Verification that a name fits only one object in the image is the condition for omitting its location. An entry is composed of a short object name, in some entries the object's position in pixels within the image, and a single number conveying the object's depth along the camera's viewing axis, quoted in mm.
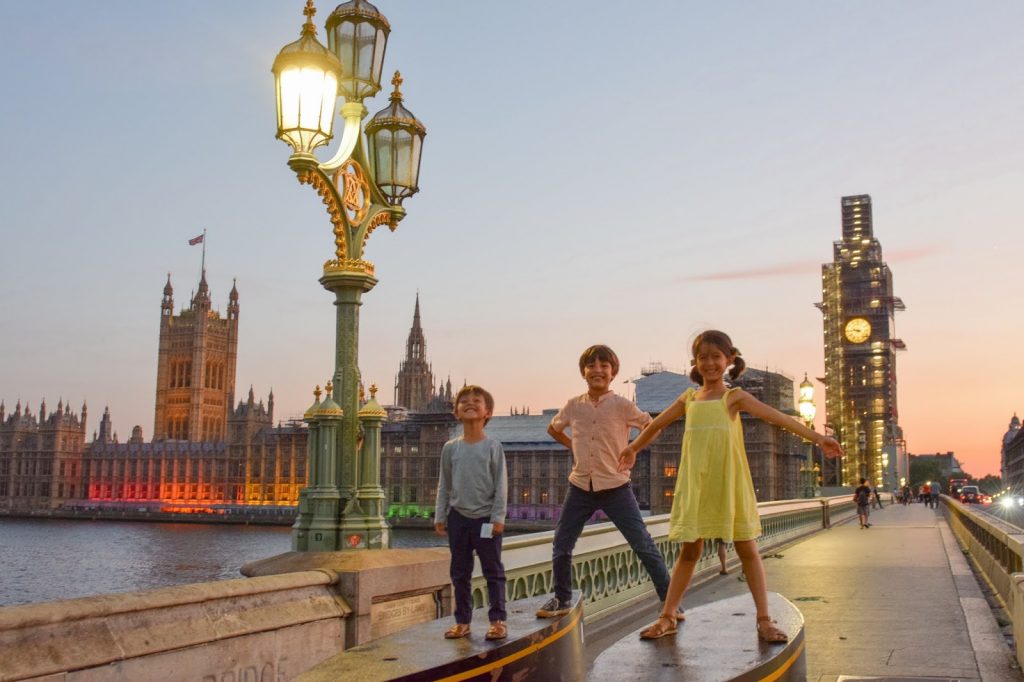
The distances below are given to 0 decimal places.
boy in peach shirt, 6773
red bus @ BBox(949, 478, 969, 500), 94569
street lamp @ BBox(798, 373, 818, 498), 27016
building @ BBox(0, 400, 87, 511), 188500
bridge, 4375
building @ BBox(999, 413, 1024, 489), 160125
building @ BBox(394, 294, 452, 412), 180625
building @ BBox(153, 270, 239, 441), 187700
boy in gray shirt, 6152
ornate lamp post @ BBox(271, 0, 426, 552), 7129
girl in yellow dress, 5512
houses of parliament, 121500
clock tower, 165000
